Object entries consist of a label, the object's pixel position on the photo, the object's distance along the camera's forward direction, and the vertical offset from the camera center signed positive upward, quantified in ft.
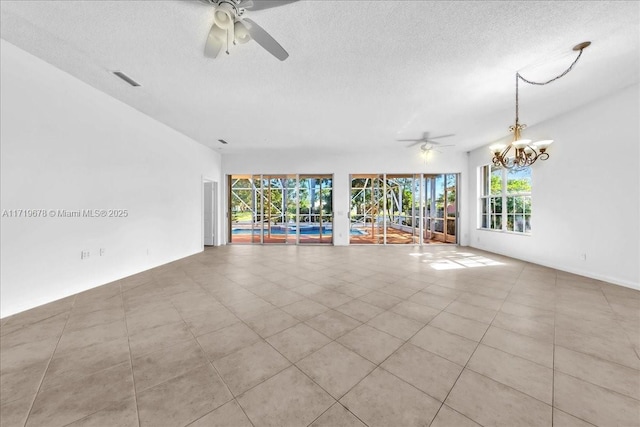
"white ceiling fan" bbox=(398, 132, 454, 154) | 18.98 +5.95
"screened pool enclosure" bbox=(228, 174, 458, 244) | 25.59 +0.78
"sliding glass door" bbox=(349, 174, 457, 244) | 25.59 +0.28
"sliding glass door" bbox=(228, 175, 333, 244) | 25.89 +1.13
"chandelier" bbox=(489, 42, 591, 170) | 8.75 +3.14
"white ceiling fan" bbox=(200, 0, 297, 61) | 5.95 +5.41
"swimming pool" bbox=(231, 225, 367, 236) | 36.65 -3.42
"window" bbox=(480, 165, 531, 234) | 17.62 +0.89
